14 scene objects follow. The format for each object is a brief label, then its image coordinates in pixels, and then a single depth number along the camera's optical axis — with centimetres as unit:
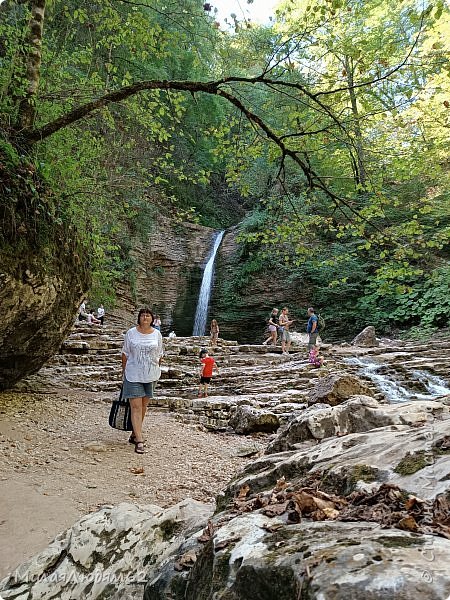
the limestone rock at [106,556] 176
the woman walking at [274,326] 1423
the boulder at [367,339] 1482
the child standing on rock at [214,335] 1328
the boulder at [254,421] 609
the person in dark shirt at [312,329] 1134
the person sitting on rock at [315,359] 1030
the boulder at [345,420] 287
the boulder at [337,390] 632
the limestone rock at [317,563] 84
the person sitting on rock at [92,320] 1494
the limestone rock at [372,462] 143
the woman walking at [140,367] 465
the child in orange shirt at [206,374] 800
